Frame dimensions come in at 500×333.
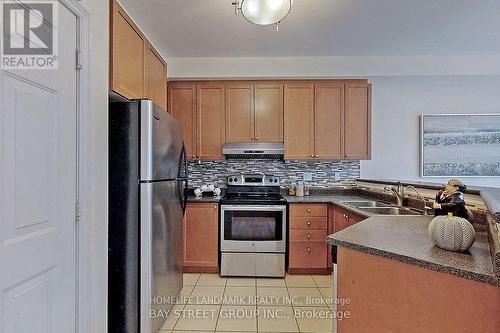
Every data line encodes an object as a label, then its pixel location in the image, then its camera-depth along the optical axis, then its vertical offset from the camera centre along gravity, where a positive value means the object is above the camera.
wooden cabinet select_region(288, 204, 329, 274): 3.17 -0.77
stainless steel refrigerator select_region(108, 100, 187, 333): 1.80 -0.32
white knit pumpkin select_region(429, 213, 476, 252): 1.10 -0.26
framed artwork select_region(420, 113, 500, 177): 3.66 +0.29
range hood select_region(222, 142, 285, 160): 3.43 +0.23
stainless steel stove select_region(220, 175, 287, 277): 3.10 -0.78
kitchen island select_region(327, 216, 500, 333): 0.90 -0.43
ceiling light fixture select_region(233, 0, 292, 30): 1.80 +1.03
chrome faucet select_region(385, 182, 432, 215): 2.63 -0.23
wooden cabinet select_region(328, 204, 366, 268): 2.60 -0.52
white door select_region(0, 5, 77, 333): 1.07 -0.12
